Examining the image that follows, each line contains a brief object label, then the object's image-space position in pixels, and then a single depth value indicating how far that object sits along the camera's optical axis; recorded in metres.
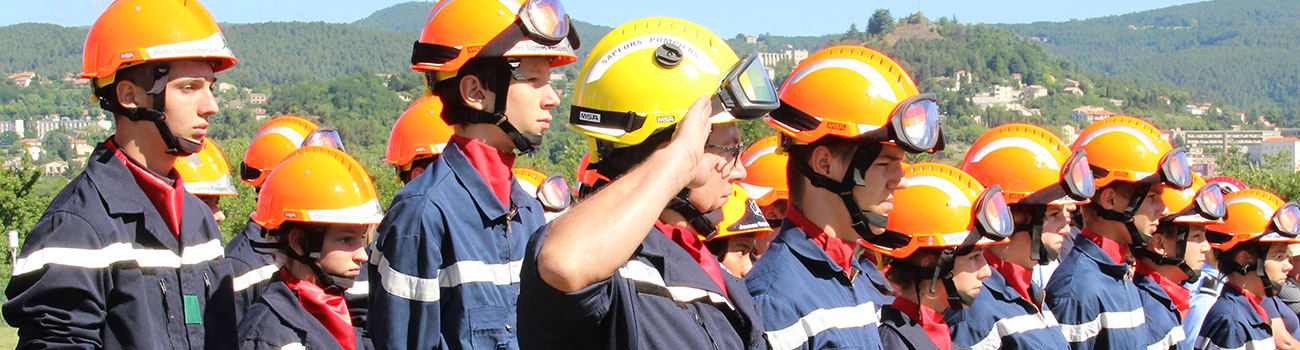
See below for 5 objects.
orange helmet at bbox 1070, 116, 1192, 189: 9.32
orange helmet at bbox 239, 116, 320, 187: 9.39
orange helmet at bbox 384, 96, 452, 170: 8.49
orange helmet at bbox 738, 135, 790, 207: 9.38
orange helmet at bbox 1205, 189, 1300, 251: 11.33
